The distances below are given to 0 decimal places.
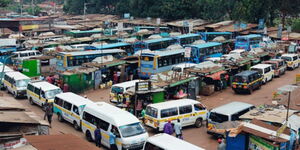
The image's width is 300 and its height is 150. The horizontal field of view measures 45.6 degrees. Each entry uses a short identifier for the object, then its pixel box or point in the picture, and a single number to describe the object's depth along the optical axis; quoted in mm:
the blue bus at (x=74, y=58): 28338
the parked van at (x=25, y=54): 33688
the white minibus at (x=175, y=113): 16906
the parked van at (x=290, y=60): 32906
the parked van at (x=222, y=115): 16766
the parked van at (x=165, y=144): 12188
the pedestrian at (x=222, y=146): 14117
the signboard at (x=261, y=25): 48466
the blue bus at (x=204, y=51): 33438
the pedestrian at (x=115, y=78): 27375
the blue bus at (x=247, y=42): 39562
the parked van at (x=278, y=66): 29391
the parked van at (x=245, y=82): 24234
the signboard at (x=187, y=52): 22422
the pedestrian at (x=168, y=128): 16062
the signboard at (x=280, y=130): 13024
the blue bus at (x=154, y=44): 37406
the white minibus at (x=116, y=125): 14562
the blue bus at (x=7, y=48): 35728
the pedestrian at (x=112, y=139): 14727
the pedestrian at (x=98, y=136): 15094
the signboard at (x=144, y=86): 19297
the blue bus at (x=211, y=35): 45844
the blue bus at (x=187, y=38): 41356
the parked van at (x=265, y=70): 26734
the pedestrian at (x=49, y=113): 17891
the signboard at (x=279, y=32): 42447
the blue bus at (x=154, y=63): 27781
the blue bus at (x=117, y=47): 34750
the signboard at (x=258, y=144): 12977
